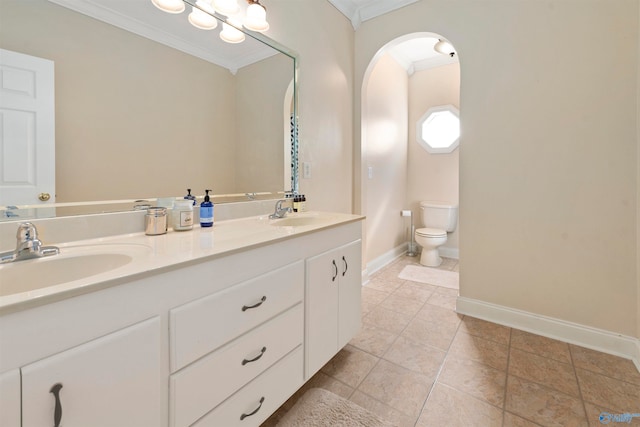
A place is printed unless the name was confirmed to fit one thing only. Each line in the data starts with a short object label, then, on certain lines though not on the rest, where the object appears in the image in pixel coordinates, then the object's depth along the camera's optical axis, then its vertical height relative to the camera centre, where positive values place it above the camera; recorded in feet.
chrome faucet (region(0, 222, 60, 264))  2.53 -0.35
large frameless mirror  2.91 +1.43
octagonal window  11.17 +3.53
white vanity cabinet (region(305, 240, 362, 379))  4.12 -1.56
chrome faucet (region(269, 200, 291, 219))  5.40 -0.03
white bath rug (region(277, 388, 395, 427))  3.76 -2.97
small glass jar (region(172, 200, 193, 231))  3.89 -0.07
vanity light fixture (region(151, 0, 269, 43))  4.12 +3.40
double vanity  1.79 -1.04
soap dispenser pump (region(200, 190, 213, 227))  4.21 -0.06
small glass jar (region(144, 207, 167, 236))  3.64 -0.16
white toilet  10.06 -0.67
